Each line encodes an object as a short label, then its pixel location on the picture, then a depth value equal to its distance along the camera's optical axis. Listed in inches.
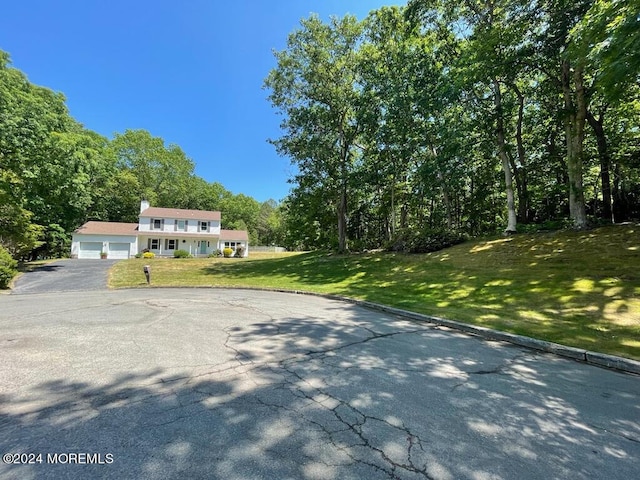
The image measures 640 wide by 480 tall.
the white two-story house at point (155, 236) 1314.0
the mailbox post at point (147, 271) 557.9
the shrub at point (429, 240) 661.9
